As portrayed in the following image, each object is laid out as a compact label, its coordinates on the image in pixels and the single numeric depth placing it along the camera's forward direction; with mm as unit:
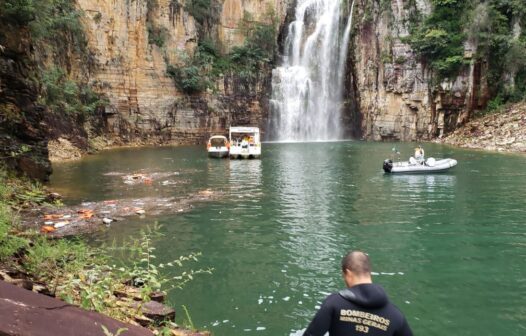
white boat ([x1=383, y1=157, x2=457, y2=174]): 24797
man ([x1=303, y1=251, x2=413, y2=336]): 3520
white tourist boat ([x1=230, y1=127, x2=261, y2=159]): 34656
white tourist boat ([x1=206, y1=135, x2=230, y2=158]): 36188
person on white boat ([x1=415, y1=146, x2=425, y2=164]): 25734
